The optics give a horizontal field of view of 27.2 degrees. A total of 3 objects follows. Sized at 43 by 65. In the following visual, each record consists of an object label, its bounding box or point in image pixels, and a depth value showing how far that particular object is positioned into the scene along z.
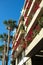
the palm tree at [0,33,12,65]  20.17
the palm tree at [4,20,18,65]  19.10
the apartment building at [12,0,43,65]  7.48
